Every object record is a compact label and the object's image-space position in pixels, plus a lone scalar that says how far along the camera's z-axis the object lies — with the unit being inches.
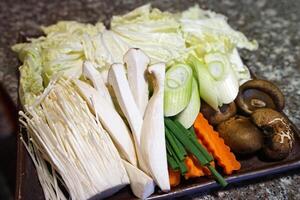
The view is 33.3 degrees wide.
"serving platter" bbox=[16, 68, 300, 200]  18.7
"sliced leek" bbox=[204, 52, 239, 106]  21.1
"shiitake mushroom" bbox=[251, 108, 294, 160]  19.2
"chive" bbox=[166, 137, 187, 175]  18.5
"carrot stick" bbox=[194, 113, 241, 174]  19.1
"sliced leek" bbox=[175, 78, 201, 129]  20.1
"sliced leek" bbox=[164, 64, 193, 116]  20.0
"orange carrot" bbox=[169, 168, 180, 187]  18.8
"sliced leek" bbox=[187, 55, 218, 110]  21.0
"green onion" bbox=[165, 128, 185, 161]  18.7
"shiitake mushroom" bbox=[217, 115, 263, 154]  19.4
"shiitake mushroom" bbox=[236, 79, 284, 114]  21.2
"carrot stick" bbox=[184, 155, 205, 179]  18.8
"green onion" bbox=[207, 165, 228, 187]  18.7
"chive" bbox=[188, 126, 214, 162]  18.8
